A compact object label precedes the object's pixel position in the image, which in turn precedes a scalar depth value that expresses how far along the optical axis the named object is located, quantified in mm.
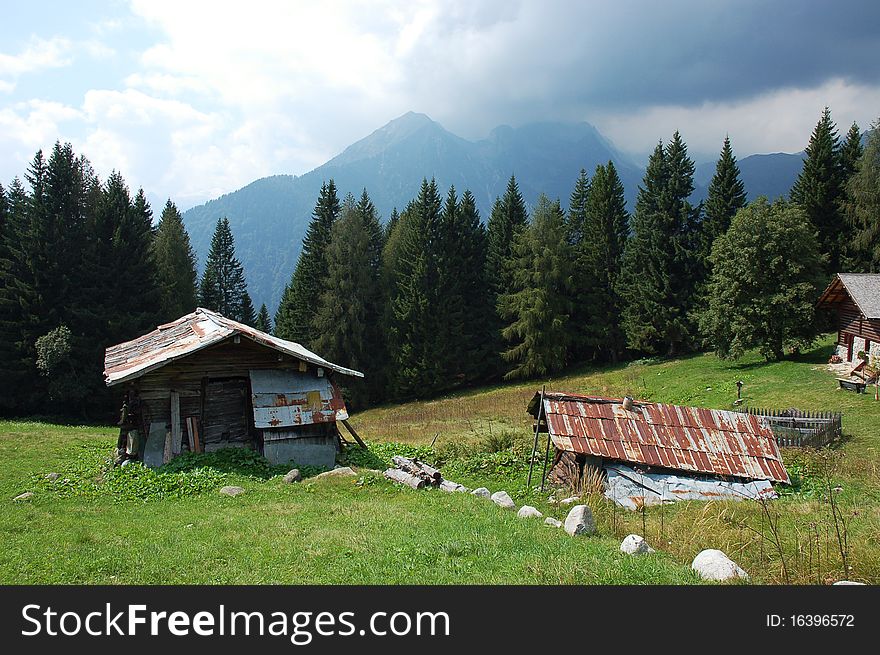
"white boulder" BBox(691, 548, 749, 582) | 6656
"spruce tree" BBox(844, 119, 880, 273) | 41281
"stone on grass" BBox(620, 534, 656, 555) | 7789
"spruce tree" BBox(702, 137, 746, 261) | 46031
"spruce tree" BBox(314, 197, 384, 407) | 47156
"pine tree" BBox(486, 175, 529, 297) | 51031
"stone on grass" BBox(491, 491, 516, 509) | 12113
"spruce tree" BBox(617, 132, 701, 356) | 45625
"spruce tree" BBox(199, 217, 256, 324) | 64188
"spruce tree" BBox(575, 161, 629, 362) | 49031
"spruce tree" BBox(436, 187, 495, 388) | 48250
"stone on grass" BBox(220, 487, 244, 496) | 13305
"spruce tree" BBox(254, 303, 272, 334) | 73500
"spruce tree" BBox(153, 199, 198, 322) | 48406
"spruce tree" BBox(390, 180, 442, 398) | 47062
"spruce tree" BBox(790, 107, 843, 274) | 45000
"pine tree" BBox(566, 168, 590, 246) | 53500
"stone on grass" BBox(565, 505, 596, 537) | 9070
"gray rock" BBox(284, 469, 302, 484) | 14490
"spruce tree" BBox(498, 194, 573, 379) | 46469
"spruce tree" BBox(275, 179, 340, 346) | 50500
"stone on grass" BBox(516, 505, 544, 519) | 10742
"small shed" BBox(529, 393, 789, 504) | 14477
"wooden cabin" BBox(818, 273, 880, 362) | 28594
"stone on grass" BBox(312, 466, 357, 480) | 14645
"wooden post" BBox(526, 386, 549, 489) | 15819
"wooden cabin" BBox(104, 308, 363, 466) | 16922
